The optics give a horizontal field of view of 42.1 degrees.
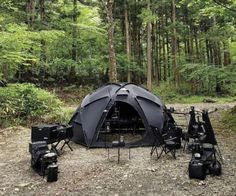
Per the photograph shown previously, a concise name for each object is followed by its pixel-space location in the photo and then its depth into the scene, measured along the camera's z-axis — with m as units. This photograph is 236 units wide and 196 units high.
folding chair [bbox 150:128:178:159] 7.00
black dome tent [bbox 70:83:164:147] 8.34
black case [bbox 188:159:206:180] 5.52
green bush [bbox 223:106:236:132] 10.51
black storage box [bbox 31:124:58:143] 7.17
